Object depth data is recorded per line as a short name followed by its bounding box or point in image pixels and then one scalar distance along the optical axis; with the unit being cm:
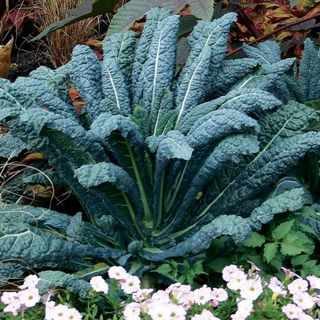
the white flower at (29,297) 199
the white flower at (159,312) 188
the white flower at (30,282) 203
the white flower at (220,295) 201
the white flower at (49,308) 194
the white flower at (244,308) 191
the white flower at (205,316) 191
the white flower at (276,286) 201
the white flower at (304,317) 195
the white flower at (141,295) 202
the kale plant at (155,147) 227
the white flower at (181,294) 199
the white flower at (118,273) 205
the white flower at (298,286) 201
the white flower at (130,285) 203
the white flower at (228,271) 208
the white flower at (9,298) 202
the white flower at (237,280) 202
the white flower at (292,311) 194
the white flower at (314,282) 205
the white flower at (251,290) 196
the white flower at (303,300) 198
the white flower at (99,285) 201
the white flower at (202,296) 199
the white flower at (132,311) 189
